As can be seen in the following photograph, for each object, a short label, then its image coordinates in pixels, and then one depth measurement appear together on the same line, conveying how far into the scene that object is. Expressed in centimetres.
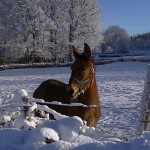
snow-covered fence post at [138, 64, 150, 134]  461
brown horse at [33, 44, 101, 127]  531
